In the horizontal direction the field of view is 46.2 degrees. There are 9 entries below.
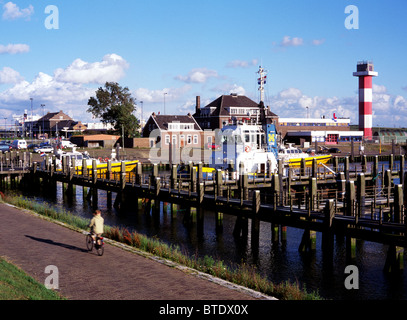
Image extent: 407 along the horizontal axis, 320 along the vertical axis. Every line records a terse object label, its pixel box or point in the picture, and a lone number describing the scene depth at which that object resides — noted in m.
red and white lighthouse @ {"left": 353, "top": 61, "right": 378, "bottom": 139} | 98.78
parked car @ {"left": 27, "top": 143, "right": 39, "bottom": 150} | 92.05
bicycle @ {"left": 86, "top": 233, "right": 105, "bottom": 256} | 17.89
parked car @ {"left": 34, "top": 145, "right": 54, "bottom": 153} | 84.05
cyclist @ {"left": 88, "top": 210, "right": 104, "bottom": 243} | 18.20
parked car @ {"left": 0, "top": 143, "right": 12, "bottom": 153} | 88.95
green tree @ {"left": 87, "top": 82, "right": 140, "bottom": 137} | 100.75
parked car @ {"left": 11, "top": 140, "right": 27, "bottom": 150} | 92.56
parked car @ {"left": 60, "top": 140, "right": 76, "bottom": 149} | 90.09
